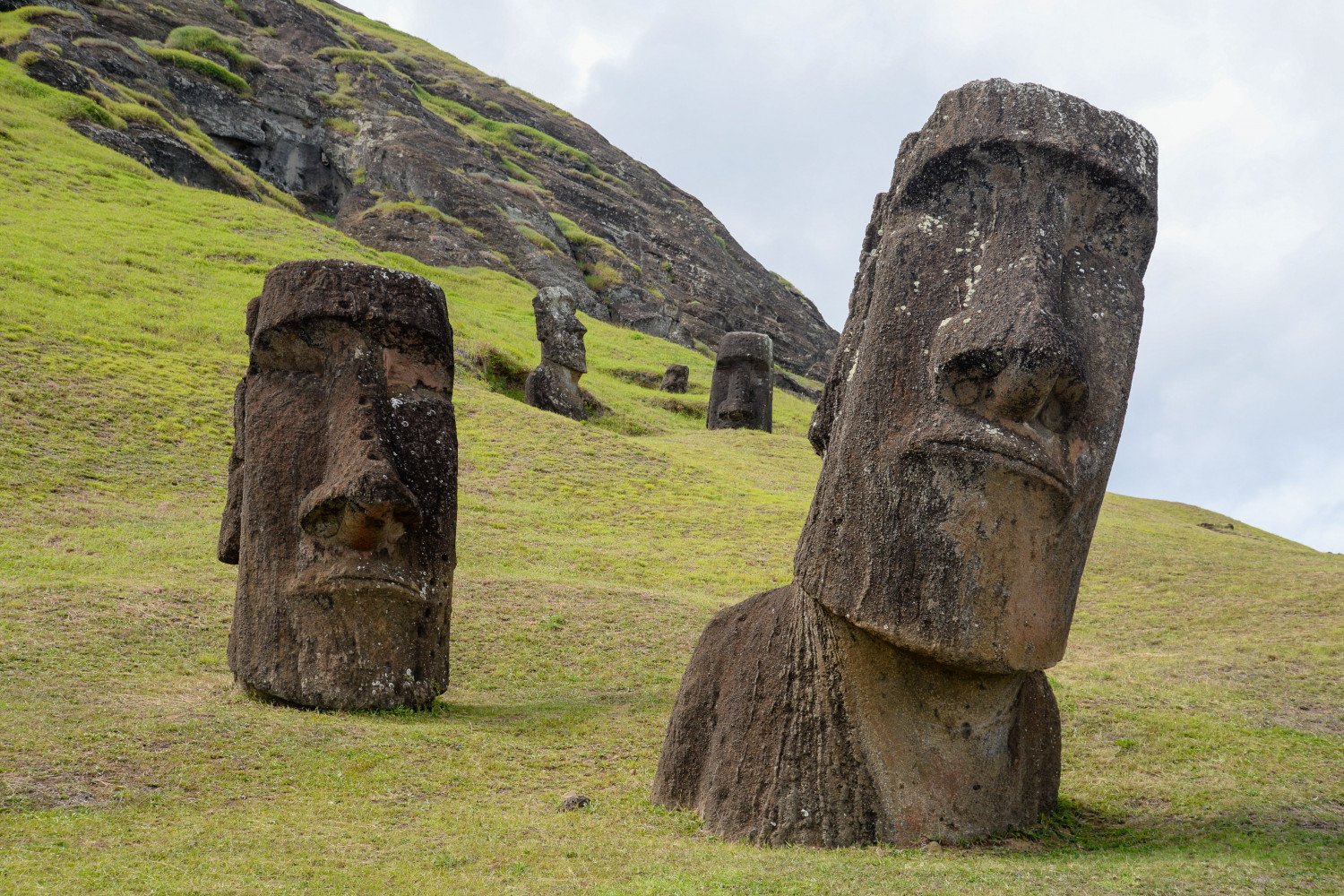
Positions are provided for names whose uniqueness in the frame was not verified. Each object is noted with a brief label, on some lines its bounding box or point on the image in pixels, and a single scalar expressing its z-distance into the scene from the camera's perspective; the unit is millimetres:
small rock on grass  7016
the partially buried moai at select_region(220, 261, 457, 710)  9102
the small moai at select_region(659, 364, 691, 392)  38500
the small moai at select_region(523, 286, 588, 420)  28672
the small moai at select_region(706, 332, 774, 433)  32094
